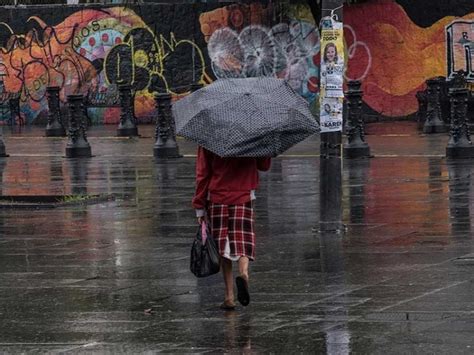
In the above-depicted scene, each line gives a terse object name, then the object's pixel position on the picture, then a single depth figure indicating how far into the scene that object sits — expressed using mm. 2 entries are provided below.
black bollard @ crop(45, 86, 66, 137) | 31409
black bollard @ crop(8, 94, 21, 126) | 36297
